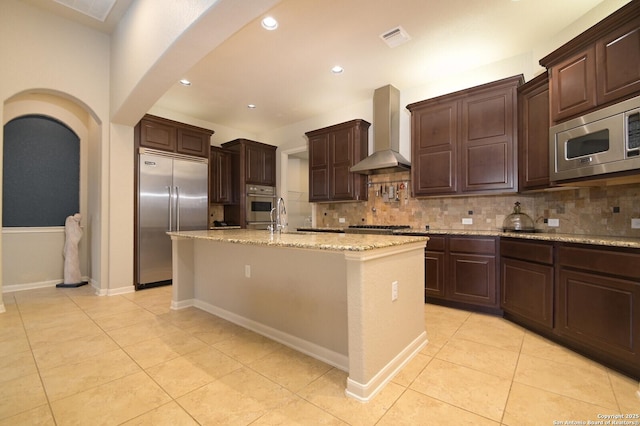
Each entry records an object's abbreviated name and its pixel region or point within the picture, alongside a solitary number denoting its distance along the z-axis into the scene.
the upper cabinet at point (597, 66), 1.99
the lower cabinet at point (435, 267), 3.43
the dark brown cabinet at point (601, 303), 1.89
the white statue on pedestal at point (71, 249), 4.34
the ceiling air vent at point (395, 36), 2.96
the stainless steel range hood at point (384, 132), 4.15
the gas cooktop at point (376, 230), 3.82
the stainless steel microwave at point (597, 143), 1.99
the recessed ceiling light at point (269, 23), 2.78
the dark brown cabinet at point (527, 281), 2.48
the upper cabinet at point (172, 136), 4.31
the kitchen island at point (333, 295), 1.72
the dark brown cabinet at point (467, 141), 3.22
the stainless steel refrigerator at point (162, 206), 4.27
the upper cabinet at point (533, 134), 2.82
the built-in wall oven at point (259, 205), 5.76
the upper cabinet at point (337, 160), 4.68
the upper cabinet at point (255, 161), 5.63
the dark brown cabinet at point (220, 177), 5.55
